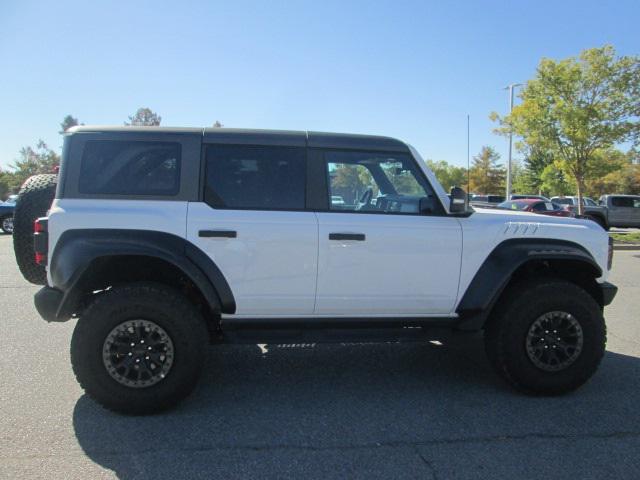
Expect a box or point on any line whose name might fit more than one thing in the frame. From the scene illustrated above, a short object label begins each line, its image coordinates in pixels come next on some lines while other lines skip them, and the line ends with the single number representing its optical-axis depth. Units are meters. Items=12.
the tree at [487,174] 57.31
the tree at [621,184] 51.22
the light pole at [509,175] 28.91
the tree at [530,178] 54.80
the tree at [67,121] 65.16
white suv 3.32
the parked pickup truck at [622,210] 22.75
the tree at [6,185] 53.33
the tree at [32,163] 53.72
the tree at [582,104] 15.30
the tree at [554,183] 44.84
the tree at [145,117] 42.66
